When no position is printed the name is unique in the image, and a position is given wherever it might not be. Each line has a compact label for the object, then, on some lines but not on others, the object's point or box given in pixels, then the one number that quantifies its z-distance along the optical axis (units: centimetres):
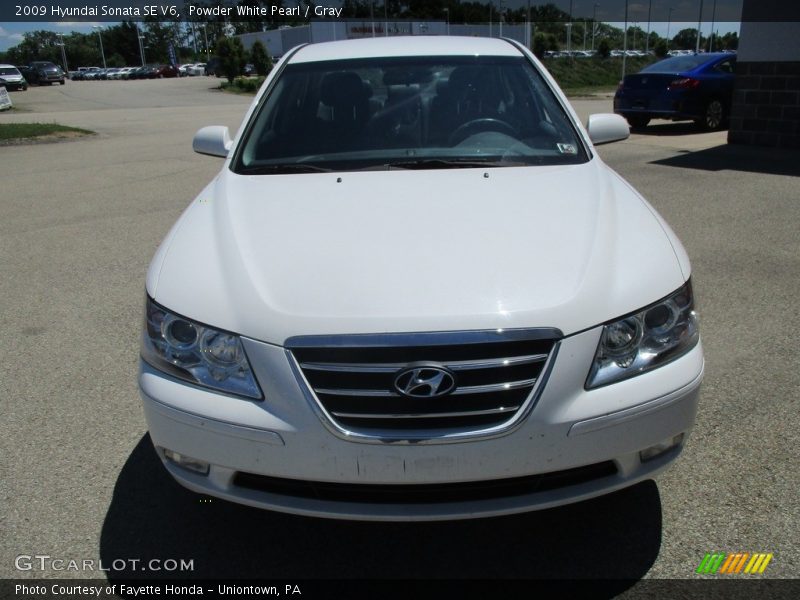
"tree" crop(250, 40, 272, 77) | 4772
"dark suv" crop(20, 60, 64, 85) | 5428
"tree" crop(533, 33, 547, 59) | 4632
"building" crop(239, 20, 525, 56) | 5728
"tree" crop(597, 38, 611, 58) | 5212
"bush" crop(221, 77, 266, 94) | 4156
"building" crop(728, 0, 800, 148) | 1130
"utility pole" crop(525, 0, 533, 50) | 4819
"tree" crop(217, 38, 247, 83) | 4791
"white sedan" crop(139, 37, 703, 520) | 206
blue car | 1410
